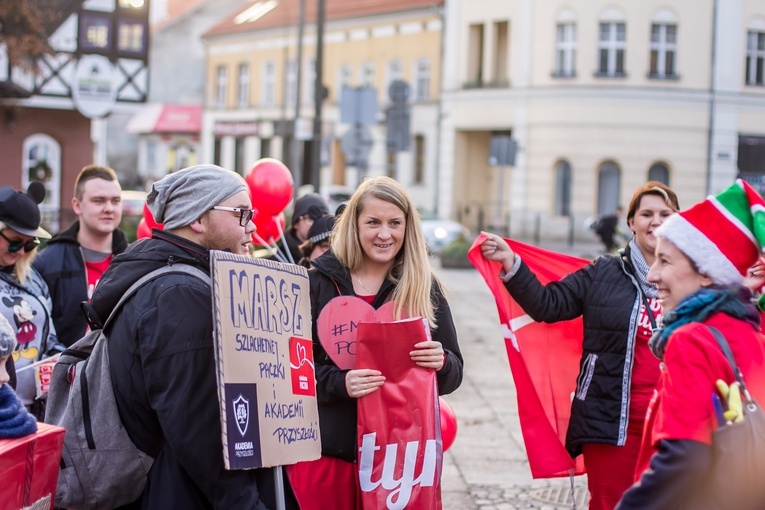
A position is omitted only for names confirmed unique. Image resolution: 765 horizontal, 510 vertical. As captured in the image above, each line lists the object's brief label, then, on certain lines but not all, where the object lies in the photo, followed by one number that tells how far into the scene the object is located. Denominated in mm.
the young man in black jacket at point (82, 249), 5820
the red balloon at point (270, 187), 8445
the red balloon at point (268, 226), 8492
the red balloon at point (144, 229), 7332
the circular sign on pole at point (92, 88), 20078
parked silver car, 32531
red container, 3258
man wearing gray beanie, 3340
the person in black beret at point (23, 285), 5121
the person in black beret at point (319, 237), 6410
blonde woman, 4332
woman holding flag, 4707
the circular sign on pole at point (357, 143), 15062
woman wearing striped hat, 2982
